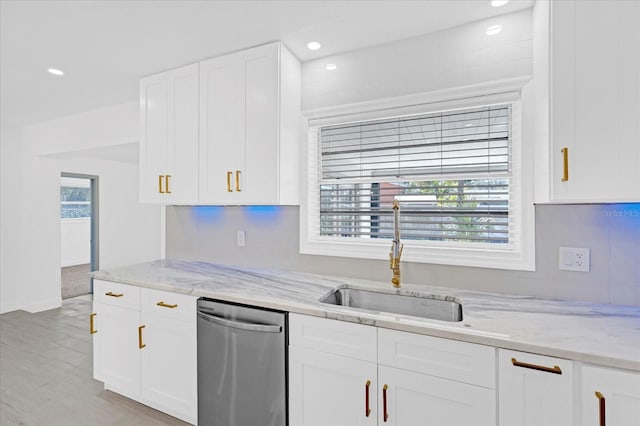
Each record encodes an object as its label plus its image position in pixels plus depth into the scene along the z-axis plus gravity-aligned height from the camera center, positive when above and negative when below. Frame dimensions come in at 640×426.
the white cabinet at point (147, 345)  1.96 -0.87
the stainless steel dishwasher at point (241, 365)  1.68 -0.84
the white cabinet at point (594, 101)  1.28 +0.47
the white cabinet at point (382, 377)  1.29 -0.73
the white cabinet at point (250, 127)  2.14 +0.60
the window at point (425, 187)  1.92 +0.18
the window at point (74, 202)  6.39 +0.26
